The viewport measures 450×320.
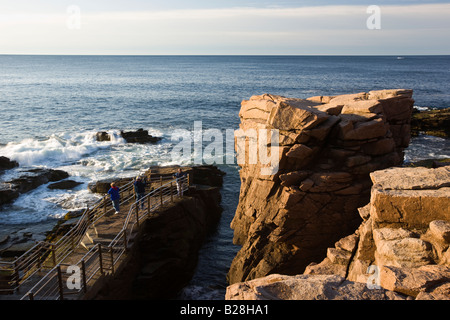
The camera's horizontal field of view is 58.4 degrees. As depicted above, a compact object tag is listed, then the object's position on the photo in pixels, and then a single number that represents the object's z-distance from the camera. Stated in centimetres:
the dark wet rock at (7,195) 2822
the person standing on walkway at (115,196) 1815
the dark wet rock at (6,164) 3559
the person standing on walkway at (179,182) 2036
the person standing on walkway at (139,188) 1911
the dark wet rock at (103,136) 4731
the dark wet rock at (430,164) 1887
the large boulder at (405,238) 891
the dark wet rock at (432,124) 4950
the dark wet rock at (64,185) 3131
